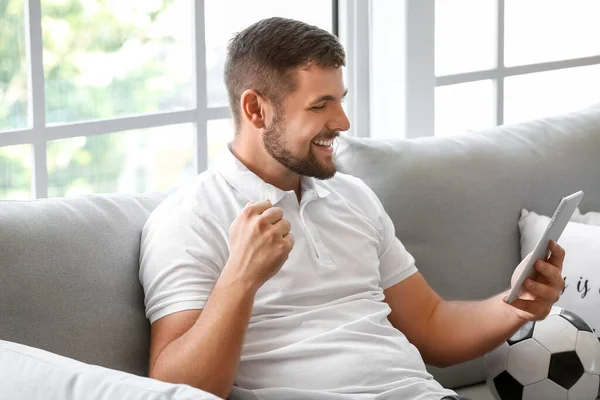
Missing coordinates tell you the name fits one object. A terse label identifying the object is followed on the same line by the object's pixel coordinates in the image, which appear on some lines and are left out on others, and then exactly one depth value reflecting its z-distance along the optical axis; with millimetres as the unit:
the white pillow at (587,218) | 3400
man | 2643
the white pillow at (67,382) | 2235
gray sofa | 2628
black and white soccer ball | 2981
